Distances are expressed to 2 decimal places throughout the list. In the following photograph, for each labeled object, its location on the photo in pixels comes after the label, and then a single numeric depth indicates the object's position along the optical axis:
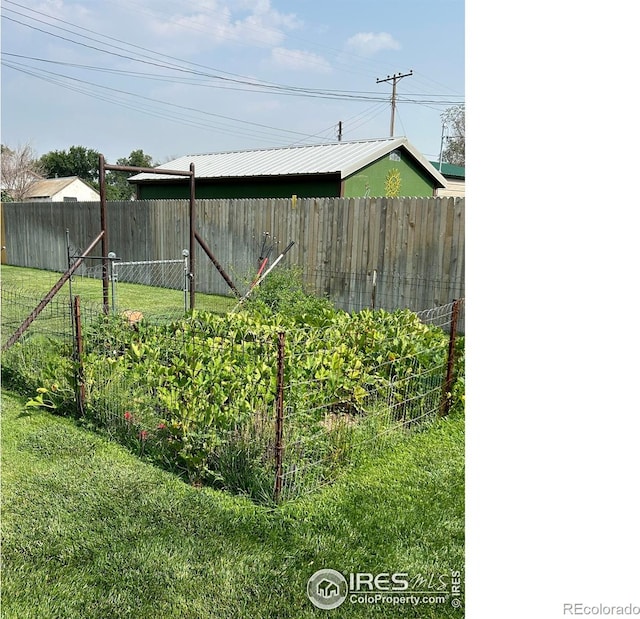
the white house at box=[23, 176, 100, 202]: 35.16
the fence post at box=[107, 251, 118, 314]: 5.15
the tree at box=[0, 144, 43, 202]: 34.09
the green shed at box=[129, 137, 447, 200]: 11.48
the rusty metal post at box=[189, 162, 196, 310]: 6.43
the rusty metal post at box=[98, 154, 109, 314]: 5.31
